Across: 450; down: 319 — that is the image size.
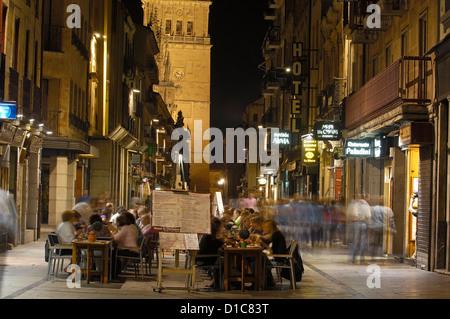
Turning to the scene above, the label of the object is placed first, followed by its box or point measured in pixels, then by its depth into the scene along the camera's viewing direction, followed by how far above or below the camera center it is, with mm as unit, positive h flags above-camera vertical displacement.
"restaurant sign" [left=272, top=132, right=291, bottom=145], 45969 +2696
